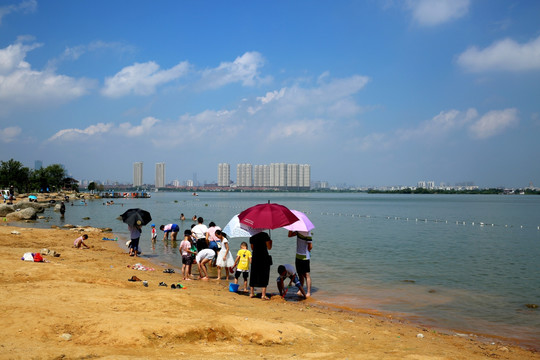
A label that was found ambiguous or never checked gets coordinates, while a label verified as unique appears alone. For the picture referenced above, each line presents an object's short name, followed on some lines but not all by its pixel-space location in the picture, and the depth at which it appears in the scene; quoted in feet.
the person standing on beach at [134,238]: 58.56
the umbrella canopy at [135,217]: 57.16
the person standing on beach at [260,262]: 36.96
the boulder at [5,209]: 128.67
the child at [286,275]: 40.04
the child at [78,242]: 64.69
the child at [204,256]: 46.73
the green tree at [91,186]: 440.86
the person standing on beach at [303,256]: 39.71
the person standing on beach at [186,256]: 46.26
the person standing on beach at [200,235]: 50.65
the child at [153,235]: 79.84
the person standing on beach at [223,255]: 45.03
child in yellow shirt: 40.42
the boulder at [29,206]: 150.67
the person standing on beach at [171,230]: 78.33
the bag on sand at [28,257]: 42.70
